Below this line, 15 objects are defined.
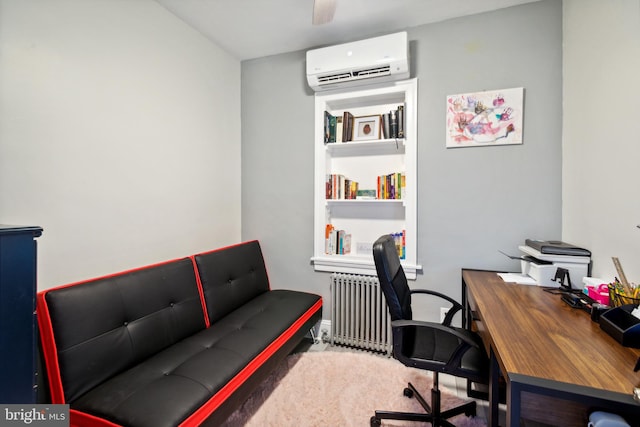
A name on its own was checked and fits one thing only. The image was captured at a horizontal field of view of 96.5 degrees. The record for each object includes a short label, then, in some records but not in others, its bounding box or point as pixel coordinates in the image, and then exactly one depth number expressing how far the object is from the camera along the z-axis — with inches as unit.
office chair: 51.7
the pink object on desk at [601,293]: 51.7
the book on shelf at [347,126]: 99.1
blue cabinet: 36.8
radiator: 91.8
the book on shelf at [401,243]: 93.0
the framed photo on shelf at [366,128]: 98.2
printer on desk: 64.0
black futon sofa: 47.4
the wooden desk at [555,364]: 30.2
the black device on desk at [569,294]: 52.3
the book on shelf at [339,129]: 101.5
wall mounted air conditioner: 84.9
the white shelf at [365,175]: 91.3
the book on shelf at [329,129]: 100.3
